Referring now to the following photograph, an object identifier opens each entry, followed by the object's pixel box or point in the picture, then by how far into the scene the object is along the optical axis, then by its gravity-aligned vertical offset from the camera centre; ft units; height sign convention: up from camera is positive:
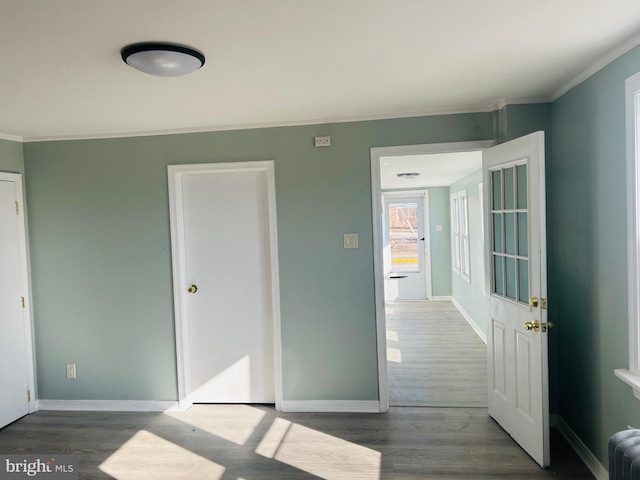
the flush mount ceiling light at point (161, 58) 6.20 +2.50
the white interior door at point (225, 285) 11.69 -1.48
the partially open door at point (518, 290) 8.25 -1.44
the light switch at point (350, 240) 11.06 -0.37
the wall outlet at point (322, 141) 10.93 +2.11
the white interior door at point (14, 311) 11.25 -1.96
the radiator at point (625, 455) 4.84 -2.72
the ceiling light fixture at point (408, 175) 20.33 +2.25
